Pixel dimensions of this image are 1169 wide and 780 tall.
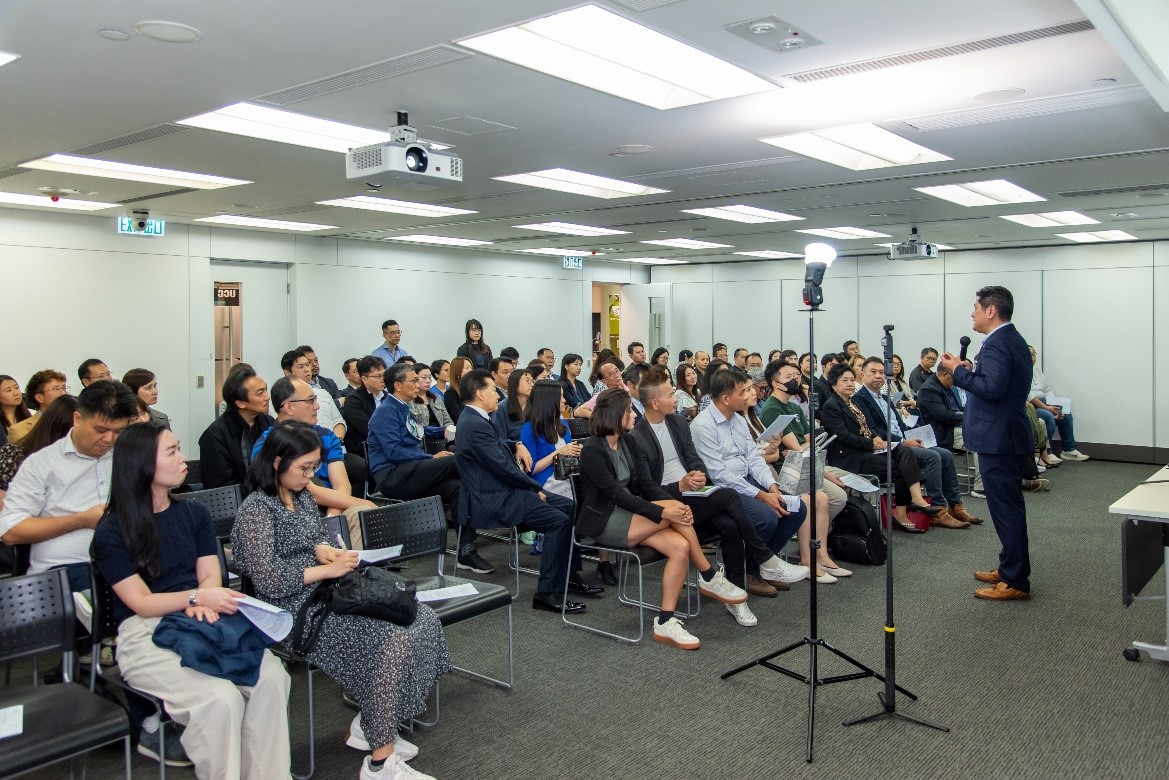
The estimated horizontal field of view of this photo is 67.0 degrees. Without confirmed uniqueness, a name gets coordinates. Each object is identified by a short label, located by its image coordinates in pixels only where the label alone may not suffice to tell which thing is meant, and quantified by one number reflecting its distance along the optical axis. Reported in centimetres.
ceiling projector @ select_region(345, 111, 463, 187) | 499
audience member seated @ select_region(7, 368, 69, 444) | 630
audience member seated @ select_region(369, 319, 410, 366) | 1048
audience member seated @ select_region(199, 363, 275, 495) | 505
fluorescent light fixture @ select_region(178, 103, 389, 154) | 514
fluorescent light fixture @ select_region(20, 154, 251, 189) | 658
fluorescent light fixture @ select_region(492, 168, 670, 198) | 720
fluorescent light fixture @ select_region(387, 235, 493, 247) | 1173
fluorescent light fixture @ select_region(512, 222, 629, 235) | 1056
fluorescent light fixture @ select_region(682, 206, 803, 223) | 927
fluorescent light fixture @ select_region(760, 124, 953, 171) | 582
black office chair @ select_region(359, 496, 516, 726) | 384
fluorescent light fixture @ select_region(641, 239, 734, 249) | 1252
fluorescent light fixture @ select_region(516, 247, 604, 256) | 1354
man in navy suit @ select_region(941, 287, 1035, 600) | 527
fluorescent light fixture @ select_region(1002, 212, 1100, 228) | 994
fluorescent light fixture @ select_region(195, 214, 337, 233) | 981
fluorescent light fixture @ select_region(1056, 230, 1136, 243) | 1151
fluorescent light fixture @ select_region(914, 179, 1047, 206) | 784
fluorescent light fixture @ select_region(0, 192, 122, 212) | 826
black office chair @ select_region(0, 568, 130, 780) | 249
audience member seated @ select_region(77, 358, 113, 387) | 732
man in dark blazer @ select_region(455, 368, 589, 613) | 530
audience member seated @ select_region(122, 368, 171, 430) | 637
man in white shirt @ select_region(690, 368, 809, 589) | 558
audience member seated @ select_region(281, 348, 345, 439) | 678
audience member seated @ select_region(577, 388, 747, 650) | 476
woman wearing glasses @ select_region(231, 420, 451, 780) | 319
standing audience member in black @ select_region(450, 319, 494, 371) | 1137
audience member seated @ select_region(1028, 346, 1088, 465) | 1173
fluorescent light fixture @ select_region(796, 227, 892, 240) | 1139
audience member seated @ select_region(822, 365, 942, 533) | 707
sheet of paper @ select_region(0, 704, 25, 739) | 252
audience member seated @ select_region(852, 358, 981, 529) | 747
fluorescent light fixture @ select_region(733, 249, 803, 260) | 1433
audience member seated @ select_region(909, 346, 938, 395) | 1090
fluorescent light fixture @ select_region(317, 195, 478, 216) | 850
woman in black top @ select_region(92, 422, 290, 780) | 285
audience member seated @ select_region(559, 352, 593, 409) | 980
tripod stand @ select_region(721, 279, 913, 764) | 354
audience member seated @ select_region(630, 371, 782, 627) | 517
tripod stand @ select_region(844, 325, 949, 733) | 355
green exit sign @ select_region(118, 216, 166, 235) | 924
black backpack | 632
